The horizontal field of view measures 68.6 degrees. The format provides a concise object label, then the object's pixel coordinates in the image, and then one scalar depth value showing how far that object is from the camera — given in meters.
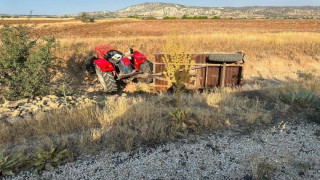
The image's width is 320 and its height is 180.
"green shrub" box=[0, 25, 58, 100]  7.14
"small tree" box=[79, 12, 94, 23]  46.88
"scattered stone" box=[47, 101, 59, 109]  5.79
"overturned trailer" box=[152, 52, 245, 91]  10.11
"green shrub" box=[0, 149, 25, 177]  3.30
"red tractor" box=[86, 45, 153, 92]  8.98
